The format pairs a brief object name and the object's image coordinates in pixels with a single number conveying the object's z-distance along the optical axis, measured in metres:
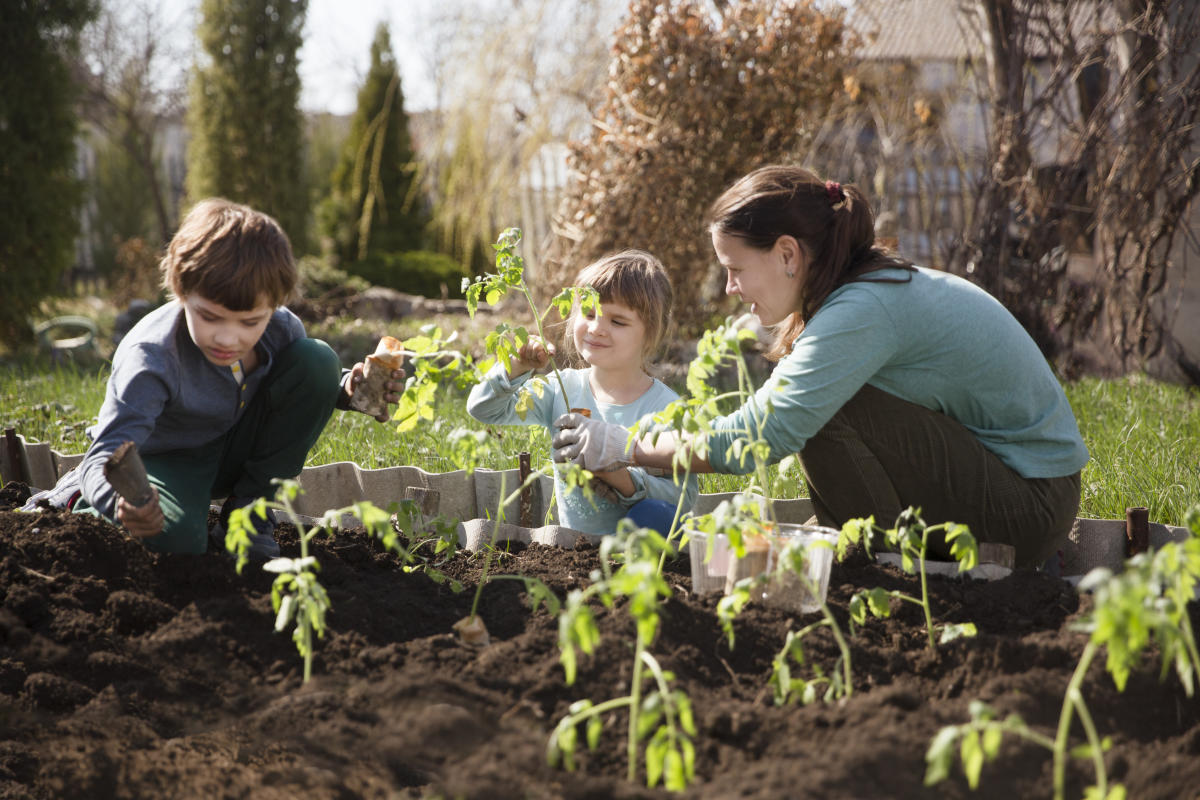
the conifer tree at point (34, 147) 6.86
